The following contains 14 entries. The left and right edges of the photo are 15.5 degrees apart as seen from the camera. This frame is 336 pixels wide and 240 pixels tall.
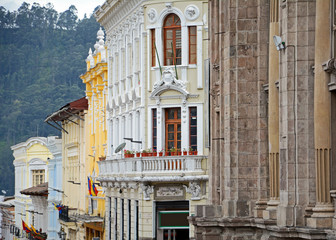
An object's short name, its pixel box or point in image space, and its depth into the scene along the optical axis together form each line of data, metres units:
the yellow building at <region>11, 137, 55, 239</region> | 128.62
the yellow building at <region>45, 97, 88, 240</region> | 85.50
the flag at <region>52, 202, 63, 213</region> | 94.67
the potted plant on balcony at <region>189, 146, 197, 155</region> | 55.83
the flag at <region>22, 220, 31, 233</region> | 113.38
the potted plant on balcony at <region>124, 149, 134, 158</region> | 58.99
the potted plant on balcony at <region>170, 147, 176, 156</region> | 56.08
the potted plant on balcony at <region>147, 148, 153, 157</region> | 56.75
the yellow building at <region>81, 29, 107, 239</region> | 74.44
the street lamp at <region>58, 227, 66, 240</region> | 92.70
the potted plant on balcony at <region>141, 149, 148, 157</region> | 56.89
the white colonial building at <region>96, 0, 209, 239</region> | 55.91
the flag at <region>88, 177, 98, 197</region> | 76.56
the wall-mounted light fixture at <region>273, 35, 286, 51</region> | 28.98
